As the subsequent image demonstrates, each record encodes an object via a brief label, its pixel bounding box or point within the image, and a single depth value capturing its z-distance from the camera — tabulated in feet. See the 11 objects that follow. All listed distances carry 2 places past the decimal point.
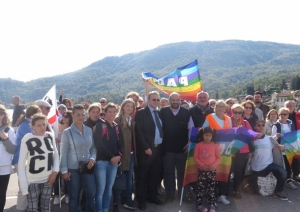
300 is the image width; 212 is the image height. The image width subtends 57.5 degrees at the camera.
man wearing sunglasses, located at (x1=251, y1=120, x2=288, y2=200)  20.61
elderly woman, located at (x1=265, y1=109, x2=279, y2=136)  23.09
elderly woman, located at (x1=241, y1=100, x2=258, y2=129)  22.07
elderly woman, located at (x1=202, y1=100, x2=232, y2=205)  18.95
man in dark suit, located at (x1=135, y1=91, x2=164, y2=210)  18.15
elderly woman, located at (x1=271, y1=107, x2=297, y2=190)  22.39
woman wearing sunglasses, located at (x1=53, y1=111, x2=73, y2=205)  19.08
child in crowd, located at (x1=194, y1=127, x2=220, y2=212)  17.61
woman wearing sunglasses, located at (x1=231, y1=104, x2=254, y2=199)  20.24
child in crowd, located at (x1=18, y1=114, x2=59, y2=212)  13.50
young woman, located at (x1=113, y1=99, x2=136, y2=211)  17.15
